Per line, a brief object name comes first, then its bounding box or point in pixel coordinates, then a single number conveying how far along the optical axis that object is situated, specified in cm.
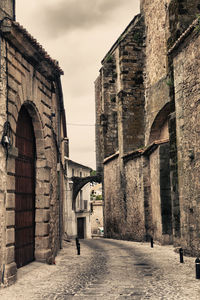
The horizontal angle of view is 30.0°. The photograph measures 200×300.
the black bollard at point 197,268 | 758
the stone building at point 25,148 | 741
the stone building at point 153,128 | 1096
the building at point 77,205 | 3309
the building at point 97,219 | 4912
